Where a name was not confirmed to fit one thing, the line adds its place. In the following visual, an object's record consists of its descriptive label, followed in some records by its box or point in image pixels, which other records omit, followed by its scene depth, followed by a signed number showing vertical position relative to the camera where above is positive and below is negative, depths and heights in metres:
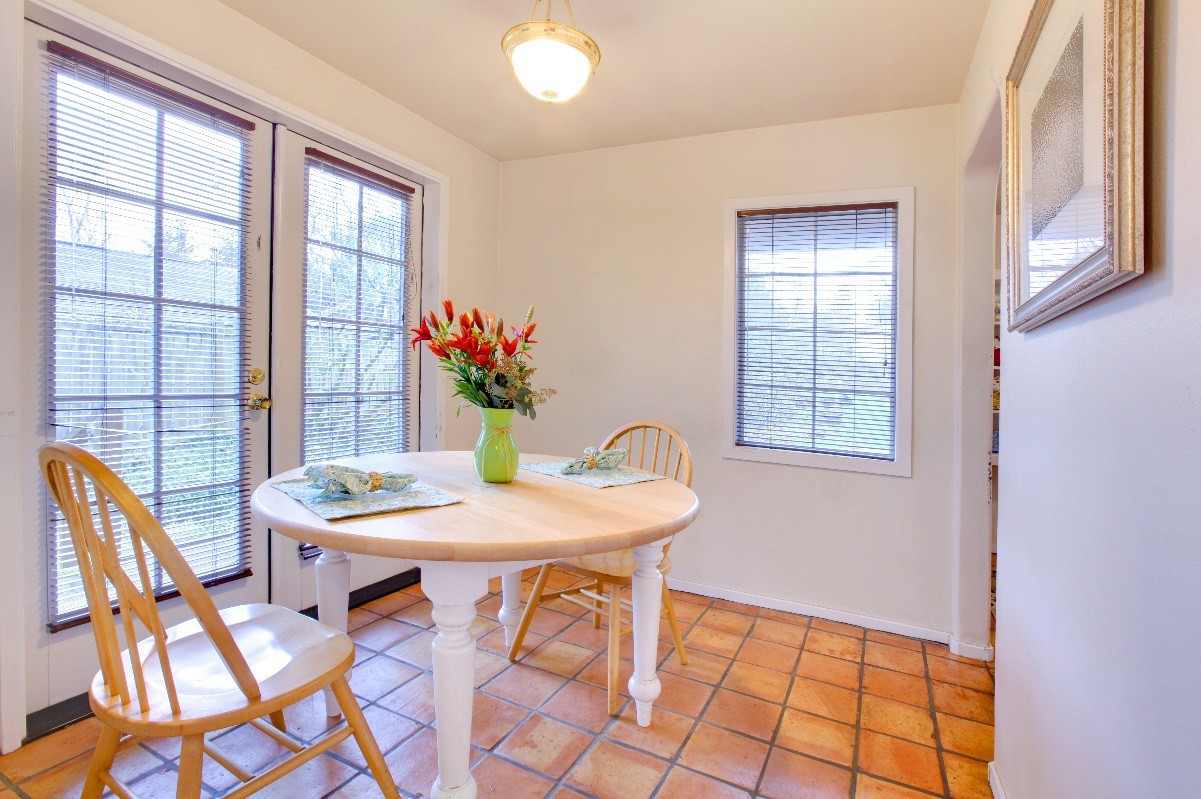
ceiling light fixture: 1.68 +1.04
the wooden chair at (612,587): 1.90 -0.67
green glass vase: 1.68 -0.16
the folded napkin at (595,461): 1.91 -0.21
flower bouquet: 1.57 +0.08
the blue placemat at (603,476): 1.75 -0.24
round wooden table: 1.14 -0.28
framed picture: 0.77 +0.43
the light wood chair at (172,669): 0.96 -0.56
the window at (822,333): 2.63 +0.33
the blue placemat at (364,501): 1.31 -0.25
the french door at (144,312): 1.68 +0.28
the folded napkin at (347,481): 1.43 -0.21
